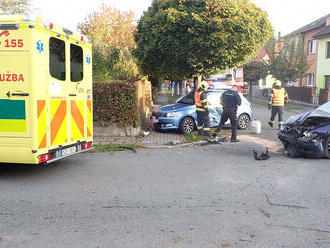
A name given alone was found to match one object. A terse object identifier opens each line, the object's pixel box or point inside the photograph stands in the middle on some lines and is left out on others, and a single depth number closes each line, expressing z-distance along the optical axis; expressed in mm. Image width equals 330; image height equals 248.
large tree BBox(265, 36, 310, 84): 33500
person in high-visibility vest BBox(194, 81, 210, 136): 11328
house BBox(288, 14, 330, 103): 32312
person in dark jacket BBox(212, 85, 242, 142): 10727
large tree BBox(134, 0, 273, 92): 12891
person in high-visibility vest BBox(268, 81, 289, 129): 12656
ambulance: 5809
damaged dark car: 8227
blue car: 11891
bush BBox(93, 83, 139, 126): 11039
